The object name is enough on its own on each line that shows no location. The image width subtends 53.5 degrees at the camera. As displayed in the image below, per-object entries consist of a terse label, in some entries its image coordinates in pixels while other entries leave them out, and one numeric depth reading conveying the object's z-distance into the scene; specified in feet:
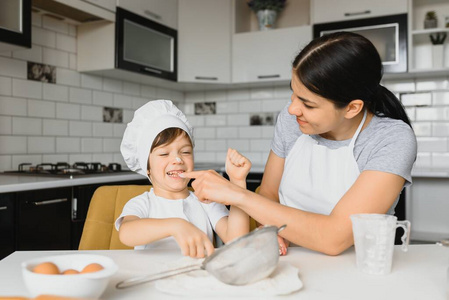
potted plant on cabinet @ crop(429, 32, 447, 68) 10.58
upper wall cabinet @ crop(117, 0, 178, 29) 10.09
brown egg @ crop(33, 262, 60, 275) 2.19
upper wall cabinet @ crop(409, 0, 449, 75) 10.50
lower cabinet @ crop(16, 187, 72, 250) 6.49
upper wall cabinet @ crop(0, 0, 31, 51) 7.23
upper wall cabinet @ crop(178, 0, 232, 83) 11.89
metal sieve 2.39
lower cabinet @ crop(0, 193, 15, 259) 6.19
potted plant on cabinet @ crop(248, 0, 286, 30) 12.28
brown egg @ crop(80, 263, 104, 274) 2.25
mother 3.43
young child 4.11
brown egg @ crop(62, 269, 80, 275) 2.24
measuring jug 2.89
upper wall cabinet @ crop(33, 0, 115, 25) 8.47
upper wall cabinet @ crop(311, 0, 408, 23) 10.55
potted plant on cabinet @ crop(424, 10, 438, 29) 10.65
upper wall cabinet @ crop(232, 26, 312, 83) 11.64
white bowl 2.07
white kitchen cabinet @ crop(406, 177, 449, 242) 10.74
